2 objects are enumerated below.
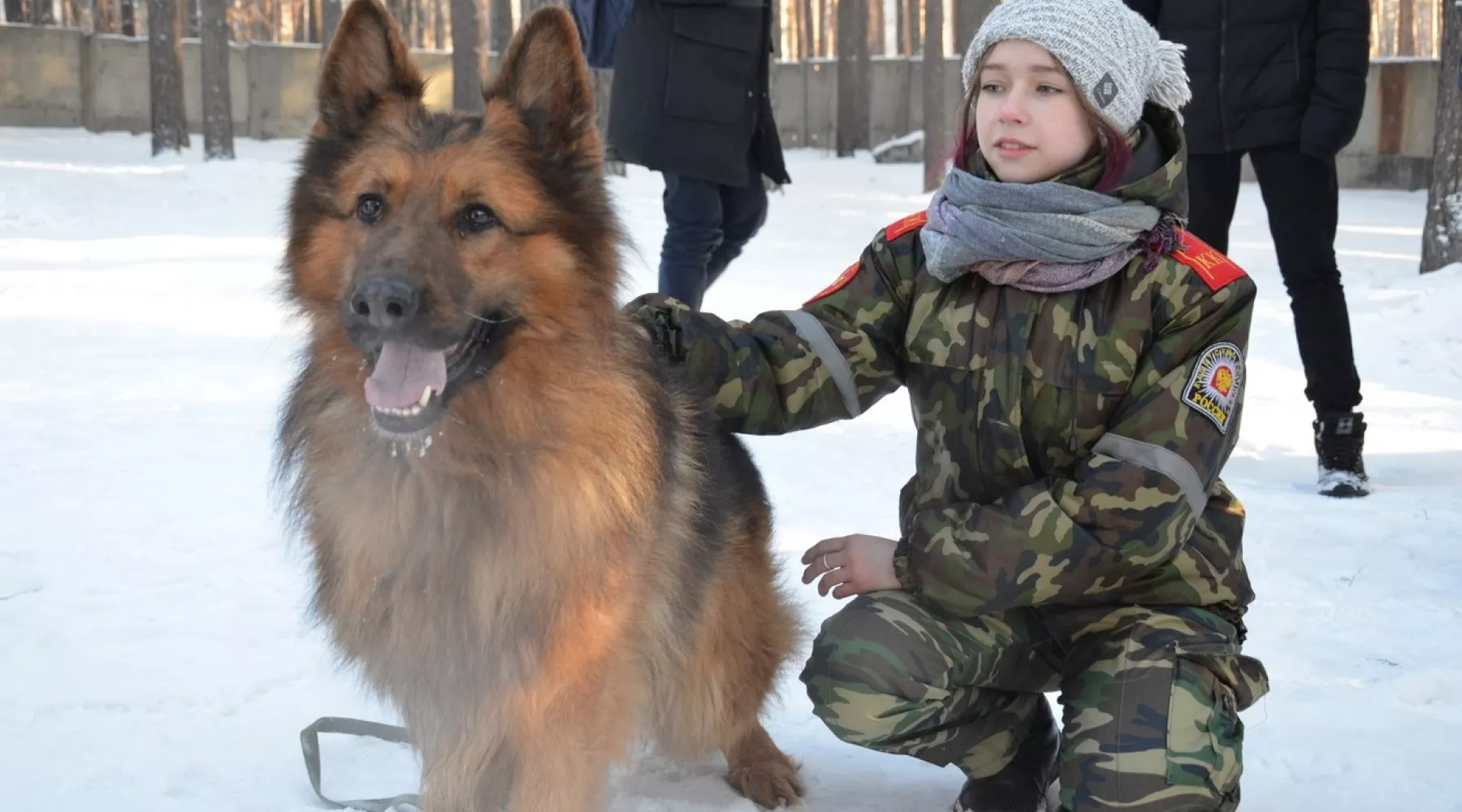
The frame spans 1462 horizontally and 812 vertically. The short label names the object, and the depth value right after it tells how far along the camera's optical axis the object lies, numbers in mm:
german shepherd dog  2336
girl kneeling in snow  2375
